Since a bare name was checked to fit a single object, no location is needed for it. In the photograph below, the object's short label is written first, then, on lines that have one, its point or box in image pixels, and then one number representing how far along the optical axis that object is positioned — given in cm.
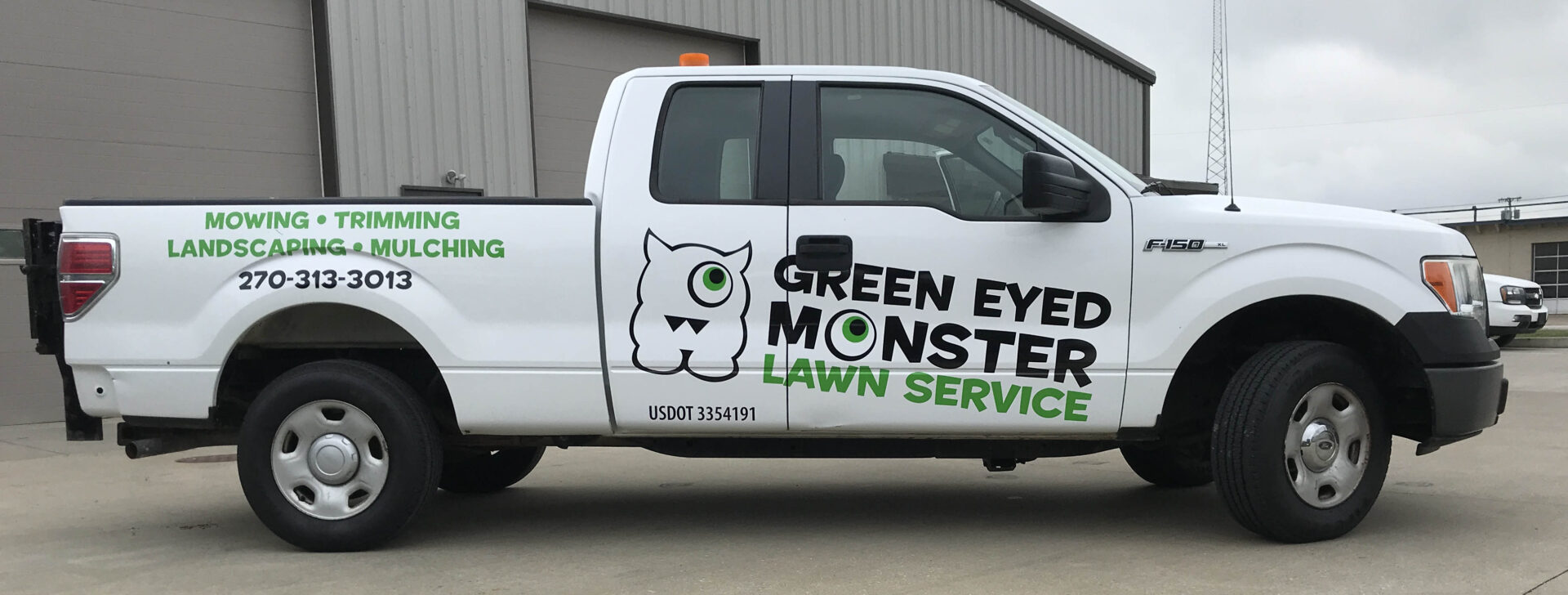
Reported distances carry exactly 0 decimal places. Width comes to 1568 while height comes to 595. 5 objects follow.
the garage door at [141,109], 953
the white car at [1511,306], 1588
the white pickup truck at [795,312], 449
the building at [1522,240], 3512
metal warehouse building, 963
